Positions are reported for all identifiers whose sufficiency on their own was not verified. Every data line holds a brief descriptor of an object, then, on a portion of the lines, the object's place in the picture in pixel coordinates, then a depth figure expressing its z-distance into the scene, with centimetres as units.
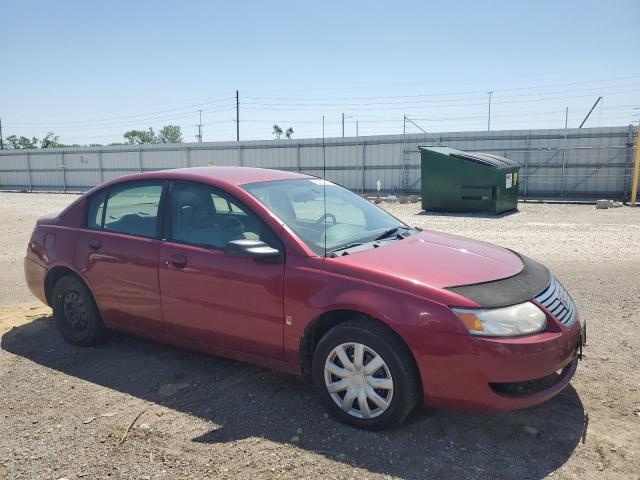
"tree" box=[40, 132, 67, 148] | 6956
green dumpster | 1510
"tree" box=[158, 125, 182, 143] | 7891
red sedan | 290
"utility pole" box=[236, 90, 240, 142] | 4281
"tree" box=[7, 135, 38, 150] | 7162
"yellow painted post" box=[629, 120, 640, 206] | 1803
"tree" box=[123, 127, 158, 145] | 7374
